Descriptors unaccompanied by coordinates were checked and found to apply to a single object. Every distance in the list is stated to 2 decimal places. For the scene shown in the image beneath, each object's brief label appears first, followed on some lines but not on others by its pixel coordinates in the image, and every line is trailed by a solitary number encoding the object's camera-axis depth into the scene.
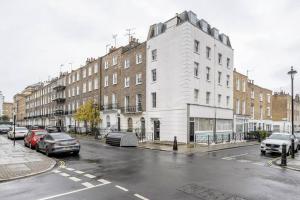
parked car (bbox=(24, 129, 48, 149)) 16.49
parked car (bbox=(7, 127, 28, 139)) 25.22
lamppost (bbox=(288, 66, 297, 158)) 13.35
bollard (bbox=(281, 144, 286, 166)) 10.63
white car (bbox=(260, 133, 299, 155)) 13.99
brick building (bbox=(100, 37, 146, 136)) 25.02
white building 21.06
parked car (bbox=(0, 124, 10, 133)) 37.41
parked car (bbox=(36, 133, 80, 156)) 12.71
